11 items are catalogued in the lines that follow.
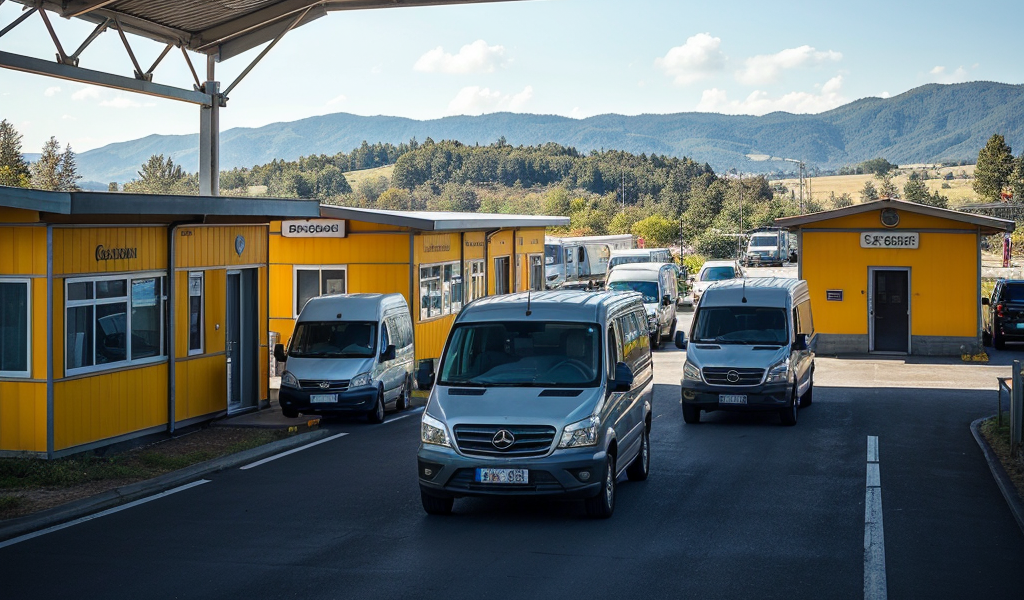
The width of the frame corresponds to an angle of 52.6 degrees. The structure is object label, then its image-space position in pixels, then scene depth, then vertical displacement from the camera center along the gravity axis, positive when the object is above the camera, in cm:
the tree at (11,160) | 6278 +926
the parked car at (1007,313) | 2930 -75
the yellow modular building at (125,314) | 1347 -39
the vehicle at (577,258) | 4953 +148
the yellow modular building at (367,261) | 2377 +63
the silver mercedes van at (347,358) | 1744 -124
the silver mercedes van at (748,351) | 1673 -107
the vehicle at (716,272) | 4091 +60
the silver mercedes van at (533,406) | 975 -116
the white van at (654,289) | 3183 -6
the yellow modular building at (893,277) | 2845 +28
